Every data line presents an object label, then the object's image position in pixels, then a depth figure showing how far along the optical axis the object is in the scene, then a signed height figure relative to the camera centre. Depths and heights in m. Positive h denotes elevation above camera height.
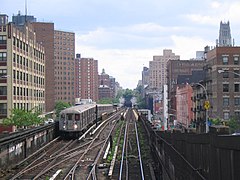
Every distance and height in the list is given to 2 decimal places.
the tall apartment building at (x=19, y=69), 60.72 +6.39
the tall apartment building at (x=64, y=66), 179.25 +18.65
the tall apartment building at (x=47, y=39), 133.19 +22.73
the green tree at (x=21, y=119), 49.78 -1.67
